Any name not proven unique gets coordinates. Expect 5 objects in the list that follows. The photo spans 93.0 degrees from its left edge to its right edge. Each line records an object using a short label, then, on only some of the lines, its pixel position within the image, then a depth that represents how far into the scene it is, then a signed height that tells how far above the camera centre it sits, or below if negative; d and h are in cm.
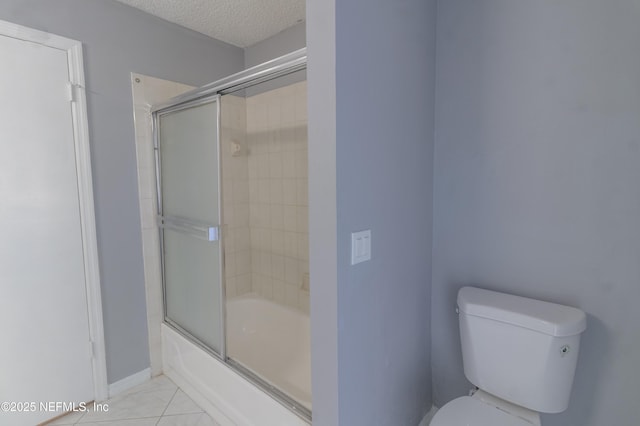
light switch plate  102 -21
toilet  108 -65
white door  151 -28
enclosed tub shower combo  157 -39
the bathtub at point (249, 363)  144 -109
